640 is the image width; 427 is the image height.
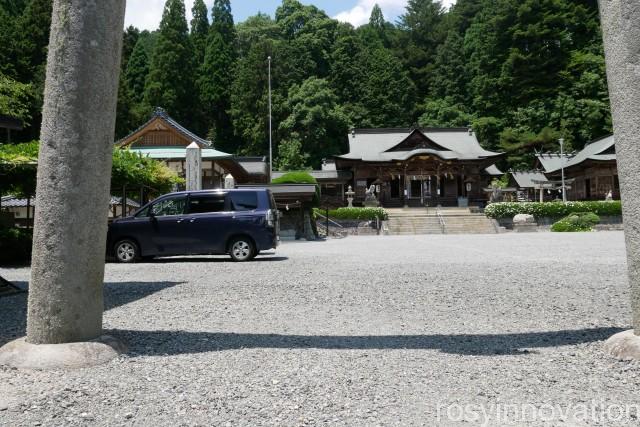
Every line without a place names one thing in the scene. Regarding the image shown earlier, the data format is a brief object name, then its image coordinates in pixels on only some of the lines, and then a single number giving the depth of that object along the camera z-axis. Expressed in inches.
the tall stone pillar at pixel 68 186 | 132.0
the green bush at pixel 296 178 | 1078.2
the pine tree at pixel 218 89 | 1994.3
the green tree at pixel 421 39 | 2321.6
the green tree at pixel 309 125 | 1818.4
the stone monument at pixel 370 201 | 1346.0
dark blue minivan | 450.0
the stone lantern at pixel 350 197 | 1304.4
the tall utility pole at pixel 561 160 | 1573.1
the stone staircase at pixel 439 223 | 1183.6
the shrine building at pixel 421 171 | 1497.3
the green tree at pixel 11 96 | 886.3
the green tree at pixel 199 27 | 2113.7
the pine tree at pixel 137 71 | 1901.2
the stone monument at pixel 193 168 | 648.4
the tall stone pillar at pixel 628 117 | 125.3
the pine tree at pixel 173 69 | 1820.9
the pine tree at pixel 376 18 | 2827.3
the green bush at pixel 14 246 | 431.3
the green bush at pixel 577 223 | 1073.5
